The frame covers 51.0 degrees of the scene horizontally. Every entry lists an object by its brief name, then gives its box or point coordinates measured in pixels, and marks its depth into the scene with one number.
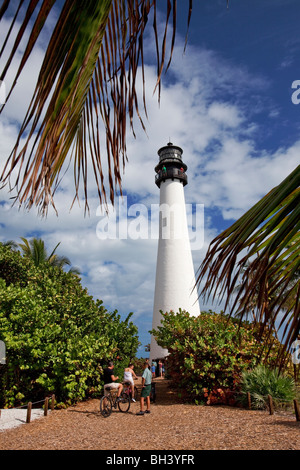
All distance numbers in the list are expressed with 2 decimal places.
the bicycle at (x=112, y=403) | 9.95
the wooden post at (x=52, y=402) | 10.49
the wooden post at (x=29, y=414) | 8.96
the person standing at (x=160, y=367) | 22.12
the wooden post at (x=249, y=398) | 10.05
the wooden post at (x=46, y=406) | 9.75
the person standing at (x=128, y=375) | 11.41
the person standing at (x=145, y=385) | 10.07
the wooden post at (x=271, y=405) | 9.17
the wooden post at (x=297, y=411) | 8.34
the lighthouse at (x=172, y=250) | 22.77
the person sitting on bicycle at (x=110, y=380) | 10.31
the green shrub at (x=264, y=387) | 10.05
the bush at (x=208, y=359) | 11.44
